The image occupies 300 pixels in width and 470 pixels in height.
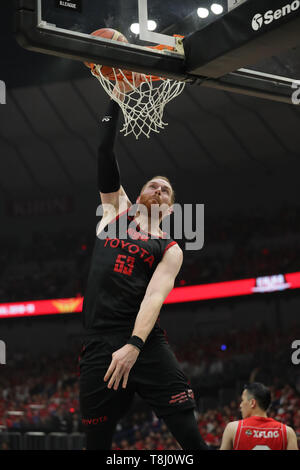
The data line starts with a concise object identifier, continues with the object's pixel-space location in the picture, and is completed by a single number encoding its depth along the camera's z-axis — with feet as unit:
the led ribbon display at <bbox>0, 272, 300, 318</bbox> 53.38
